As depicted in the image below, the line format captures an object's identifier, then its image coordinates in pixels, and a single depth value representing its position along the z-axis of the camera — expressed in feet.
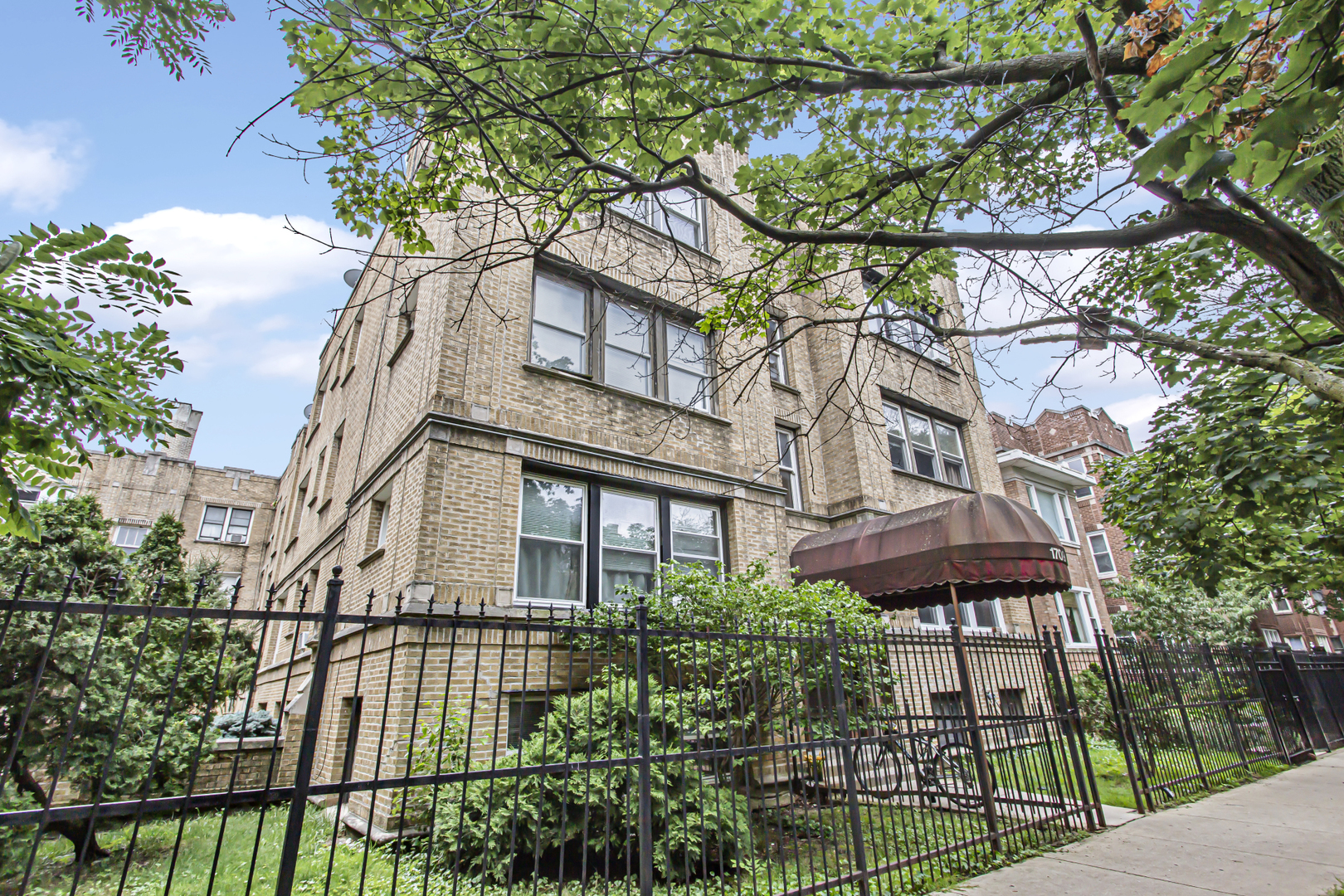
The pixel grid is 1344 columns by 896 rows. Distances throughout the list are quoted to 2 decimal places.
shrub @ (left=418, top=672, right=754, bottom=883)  17.75
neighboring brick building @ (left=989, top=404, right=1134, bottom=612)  90.79
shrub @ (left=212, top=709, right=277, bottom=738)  35.86
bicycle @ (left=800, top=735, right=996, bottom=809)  18.24
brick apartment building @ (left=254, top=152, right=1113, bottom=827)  27.17
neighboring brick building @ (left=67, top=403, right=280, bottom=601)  89.97
